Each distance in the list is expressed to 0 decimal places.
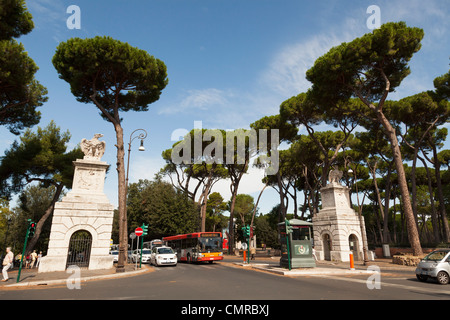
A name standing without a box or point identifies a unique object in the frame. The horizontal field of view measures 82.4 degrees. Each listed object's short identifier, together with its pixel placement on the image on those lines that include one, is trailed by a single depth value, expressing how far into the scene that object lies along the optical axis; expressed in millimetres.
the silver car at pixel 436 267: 9914
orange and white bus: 20688
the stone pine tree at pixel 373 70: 17930
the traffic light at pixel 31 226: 11758
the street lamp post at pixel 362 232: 20641
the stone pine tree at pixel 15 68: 13719
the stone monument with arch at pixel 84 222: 14031
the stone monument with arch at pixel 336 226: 20297
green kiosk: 14430
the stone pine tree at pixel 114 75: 17266
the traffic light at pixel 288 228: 13622
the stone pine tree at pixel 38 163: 21156
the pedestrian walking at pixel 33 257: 20525
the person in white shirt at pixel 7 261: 11003
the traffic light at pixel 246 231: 18641
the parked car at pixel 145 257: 24875
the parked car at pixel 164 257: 19142
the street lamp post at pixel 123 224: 14091
